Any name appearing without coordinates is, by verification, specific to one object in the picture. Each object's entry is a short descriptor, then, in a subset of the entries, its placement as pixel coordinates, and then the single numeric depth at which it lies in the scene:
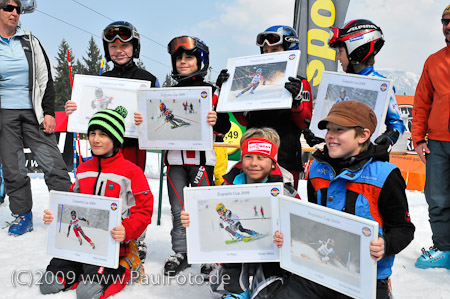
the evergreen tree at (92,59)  64.56
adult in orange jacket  3.38
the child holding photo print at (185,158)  3.20
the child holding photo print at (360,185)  2.16
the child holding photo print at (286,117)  3.04
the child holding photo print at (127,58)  3.40
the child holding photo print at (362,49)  2.79
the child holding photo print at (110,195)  2.65
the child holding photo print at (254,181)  2.48
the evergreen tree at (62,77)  56.90
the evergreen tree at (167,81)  77.62
